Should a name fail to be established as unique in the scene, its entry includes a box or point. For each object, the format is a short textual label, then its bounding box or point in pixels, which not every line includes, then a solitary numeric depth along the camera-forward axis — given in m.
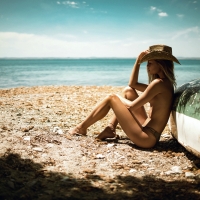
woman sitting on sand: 4.53
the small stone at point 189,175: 3.76
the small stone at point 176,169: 3.94
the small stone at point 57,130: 5.79
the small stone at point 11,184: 3.14
